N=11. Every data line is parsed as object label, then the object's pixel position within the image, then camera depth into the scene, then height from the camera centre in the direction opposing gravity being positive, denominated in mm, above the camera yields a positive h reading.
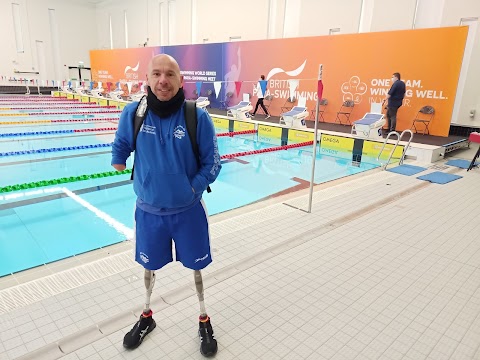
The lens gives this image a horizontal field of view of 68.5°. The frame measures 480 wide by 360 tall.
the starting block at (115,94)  15943 -863
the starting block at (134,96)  14212 -829
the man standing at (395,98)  8078 -211
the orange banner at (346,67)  8328 +505
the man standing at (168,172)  1553 -419
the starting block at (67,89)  19277 -917
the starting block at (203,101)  12621 -775
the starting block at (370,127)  8102 -878
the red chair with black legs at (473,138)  6031 -761
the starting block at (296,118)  9578 -898
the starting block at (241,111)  11125 -914
